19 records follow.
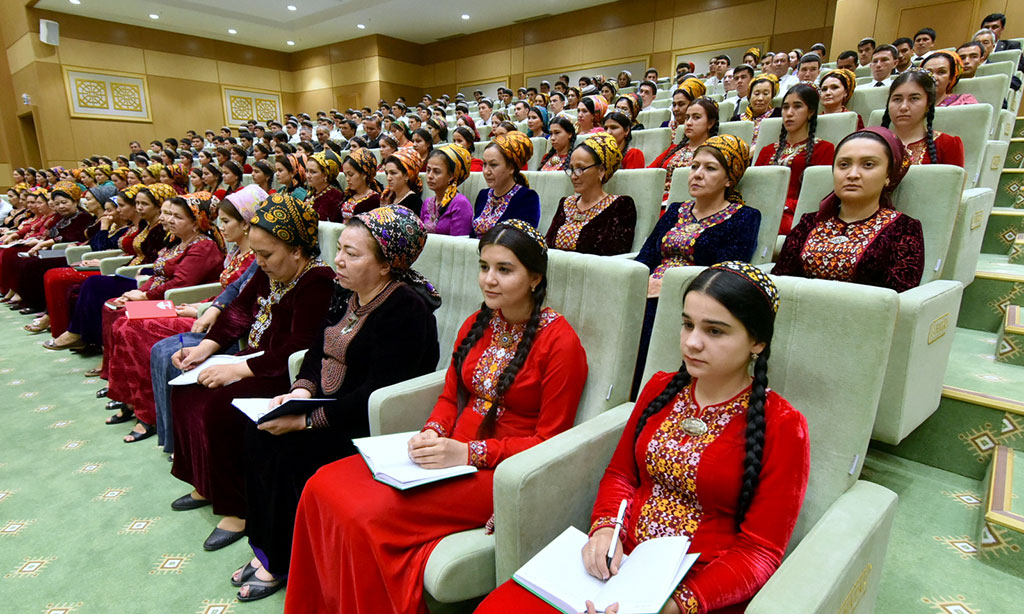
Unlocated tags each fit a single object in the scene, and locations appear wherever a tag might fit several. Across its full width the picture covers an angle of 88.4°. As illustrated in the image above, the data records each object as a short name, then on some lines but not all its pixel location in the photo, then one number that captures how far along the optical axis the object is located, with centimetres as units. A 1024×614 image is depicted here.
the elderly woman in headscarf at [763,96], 379
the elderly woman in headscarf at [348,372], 150
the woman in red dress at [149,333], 237
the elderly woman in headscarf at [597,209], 237
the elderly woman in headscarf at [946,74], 309
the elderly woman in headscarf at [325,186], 375
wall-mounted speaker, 1049
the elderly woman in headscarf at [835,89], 325
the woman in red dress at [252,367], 175
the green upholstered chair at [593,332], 140
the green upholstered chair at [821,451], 96
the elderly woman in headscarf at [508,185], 274
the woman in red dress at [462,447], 112
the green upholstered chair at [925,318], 136
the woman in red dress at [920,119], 224
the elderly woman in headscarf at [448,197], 288
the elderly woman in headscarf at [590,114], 450
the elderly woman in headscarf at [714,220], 193
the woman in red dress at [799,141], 266
